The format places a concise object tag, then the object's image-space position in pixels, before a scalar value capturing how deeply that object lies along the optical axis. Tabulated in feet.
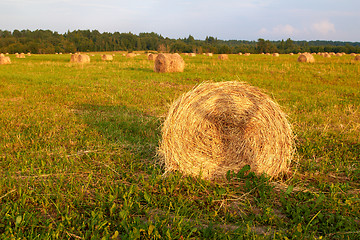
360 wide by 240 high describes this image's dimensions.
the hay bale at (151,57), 105.91
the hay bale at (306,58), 86.17
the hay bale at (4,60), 86.21
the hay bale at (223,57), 105.91
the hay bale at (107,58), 111.43
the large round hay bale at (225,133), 14.65
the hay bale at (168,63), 57.47
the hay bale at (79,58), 95.20
